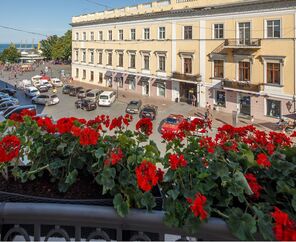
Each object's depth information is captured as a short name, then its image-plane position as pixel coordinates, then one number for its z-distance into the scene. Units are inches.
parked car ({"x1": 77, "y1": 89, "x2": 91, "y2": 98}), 1027.5
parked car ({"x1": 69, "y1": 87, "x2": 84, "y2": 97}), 1100.3
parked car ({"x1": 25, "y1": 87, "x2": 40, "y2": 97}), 1078.4
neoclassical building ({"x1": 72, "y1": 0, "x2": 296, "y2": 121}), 692.7
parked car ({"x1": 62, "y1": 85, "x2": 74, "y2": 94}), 1135.5
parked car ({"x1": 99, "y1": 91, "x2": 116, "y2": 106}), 929.9
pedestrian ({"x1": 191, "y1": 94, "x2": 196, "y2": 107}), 888.9
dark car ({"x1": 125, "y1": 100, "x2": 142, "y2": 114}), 813.7
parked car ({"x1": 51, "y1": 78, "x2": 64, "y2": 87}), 1338.0
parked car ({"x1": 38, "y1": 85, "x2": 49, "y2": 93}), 1207.1
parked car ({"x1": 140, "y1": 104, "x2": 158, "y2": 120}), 736.3
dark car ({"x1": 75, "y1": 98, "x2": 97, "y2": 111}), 877.2
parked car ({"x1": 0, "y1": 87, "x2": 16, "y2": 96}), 1090.2
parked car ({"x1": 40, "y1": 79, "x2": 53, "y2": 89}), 1269.6
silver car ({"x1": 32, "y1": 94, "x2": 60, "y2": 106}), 947.6
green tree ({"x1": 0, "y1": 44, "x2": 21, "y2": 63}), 2410.7
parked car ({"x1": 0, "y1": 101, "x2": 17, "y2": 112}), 766.5
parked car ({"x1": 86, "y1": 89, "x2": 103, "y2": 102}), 955.9
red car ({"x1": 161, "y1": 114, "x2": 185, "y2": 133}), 596.9
